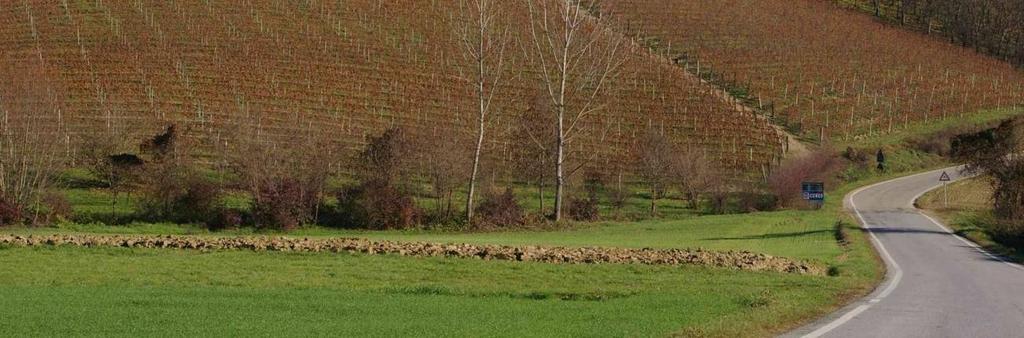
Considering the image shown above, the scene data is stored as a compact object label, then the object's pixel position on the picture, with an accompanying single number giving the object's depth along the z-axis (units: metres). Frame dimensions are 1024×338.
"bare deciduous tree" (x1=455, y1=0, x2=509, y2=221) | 87.51
